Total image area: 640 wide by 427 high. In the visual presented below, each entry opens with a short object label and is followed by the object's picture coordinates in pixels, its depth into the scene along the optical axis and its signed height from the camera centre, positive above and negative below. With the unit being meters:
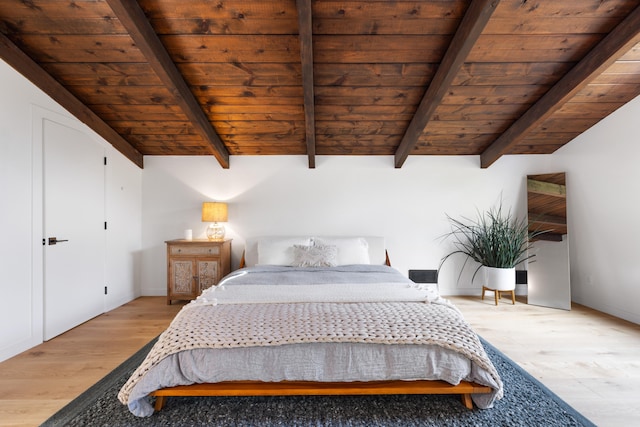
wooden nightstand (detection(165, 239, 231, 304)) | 3.62 -0.58
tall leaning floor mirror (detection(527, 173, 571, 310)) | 3.60 -0.35
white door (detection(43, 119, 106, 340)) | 2.74 -0.08
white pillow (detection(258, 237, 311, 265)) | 3.46 -0.37
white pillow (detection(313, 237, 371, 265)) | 3.53 -0.37
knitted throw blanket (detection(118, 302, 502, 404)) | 1.63 -0.62
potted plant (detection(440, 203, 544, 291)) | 3.59 -0.34
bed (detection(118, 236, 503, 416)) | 1.62 -0.76
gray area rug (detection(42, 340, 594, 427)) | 1.62 -1.09
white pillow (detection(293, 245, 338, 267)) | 3.30 -0.43
